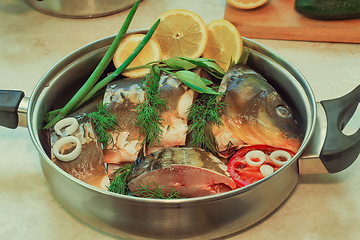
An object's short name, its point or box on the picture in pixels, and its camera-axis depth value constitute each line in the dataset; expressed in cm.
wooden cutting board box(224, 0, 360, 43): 165
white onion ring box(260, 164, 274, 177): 97
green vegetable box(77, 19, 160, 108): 114
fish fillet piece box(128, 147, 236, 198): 90
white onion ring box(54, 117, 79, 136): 102
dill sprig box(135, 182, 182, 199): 90
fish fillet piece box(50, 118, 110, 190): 96
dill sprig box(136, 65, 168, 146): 104
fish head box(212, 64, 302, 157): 103
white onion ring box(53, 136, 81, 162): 96
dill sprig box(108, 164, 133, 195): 96
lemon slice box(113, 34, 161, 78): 121
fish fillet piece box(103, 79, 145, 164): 104
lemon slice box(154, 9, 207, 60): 125
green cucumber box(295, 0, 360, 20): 166
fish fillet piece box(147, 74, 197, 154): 106
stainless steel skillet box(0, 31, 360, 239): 80
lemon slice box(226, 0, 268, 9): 173
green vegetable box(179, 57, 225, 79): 115
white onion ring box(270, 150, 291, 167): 100
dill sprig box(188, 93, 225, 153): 105
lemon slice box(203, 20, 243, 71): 121
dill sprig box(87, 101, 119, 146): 103
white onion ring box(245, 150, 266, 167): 99
